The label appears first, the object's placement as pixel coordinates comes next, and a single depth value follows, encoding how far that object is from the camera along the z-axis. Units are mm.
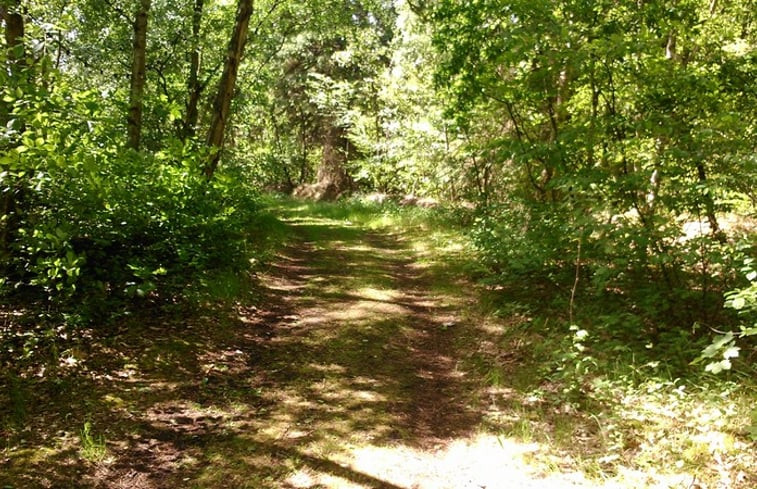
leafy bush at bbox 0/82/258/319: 3963
